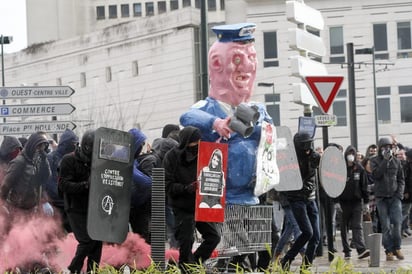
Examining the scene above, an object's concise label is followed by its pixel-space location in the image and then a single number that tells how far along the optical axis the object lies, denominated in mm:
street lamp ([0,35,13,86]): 47866
